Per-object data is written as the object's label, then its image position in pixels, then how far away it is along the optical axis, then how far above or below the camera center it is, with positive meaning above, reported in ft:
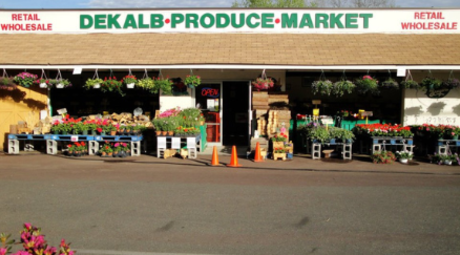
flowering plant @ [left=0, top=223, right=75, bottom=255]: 11.12 -3.20
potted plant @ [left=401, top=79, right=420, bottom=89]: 46.73 +3.72
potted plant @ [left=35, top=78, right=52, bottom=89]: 48.85 +3.95
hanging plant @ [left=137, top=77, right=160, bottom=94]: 47.93 +3.75
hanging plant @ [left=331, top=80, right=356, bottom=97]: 45.80 +3.40
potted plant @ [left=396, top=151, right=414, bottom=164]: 44.04 -3.69
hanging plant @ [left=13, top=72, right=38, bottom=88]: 48.52 +4.28
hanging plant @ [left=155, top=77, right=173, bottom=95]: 48.42 +3.75
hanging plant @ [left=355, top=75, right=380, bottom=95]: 45.57 +3.60
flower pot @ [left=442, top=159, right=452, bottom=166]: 43.05 -4.15
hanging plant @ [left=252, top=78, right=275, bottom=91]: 46.98 +3.76
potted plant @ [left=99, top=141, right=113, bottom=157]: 47.64 -3.51
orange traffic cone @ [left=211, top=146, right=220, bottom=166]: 42.06 -3.92
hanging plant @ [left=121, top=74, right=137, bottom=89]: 47.47 +3.99
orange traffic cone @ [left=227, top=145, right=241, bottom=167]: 41.52 -3.91
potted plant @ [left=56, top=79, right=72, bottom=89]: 48.67 +3.85
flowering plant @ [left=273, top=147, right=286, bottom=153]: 45.50 -3.22
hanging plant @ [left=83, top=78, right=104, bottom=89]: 47.70 +3.79
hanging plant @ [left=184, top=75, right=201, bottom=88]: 48.01 +4.08
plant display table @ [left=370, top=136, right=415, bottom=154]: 45.66 -2.38
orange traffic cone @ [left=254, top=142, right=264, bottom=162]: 44.70 -3.64
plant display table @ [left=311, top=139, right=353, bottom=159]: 45.98 -2.86
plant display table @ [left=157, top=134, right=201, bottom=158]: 46.29 -2.63
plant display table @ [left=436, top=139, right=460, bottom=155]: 44.96 -2.54
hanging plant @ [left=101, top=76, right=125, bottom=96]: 47.67 +3.67
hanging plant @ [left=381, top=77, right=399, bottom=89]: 46.06 +3.66
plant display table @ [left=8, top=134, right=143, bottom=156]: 47.93 -2.38
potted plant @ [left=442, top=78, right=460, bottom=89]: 46.50 +3.83
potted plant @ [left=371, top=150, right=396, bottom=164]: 43.68 -3.77
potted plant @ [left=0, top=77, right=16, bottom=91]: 48.29 +3.78
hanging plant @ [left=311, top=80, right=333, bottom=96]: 45.99 +3.42
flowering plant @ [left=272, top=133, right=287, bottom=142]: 45.88 -2.01
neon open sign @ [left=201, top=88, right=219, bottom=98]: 54.95 +3.28
